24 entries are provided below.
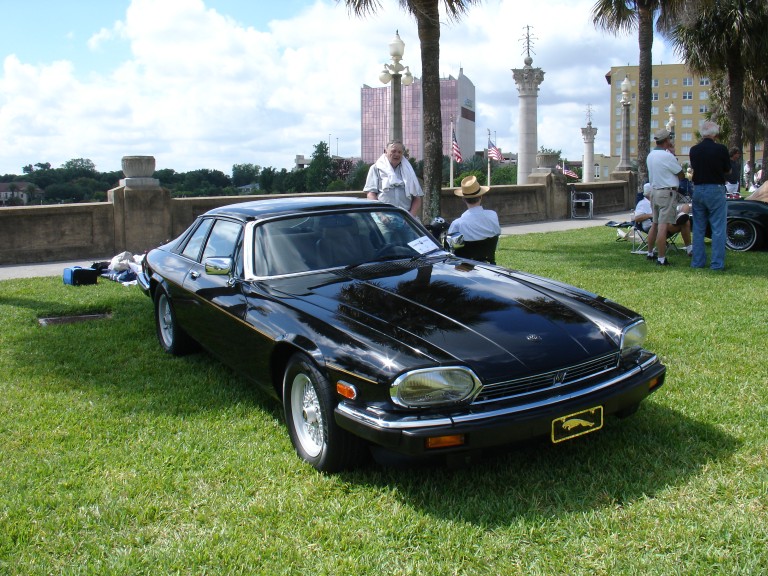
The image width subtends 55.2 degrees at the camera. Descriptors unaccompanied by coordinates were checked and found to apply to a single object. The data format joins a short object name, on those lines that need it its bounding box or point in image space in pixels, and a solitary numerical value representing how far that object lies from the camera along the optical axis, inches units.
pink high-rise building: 5236.2
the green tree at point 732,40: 752.3
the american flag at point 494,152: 1341.0
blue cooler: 390.0
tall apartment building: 5664.4
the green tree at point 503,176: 3390.7
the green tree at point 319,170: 3257.9
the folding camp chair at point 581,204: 874.8
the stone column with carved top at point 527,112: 1272.1
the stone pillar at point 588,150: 1697.8
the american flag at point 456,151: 1214.2
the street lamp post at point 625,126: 1182.9
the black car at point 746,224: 457.4
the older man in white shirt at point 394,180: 329.7
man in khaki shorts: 384.8
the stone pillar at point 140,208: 551.8
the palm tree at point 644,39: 652.1
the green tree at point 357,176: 2920.3
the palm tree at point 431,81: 477.7
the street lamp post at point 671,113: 1540.4
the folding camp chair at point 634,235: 466.9
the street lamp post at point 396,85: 687.4
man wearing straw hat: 257.8
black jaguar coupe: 125.5
